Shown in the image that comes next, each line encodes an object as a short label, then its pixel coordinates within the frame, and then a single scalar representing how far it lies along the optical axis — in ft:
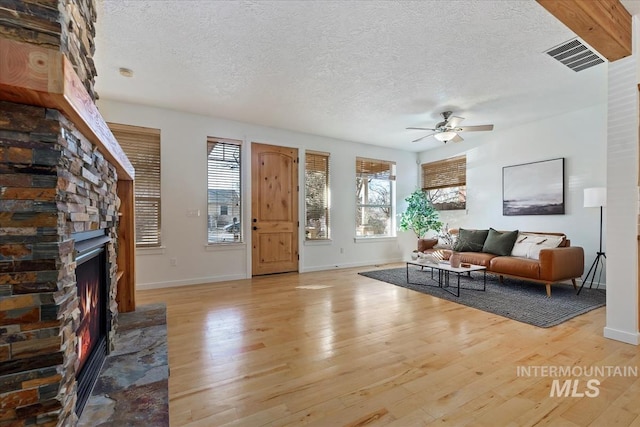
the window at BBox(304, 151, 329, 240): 18.54
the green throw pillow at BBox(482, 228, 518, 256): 14.96
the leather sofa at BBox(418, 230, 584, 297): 12.16
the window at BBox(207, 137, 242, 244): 15.44
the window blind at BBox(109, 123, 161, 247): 13.70
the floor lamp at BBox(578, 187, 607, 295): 11.79
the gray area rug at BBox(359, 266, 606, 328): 9.87
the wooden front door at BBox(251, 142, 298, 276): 16.58
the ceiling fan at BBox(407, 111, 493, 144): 13.92
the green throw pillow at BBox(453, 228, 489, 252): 16.38
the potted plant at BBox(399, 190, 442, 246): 20.02
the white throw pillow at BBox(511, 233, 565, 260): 13.61
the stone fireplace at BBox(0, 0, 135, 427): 2.73
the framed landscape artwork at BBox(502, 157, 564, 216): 15.10
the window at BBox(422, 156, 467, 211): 20.02
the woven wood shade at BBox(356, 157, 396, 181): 20.65
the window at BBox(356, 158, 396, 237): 20.71
